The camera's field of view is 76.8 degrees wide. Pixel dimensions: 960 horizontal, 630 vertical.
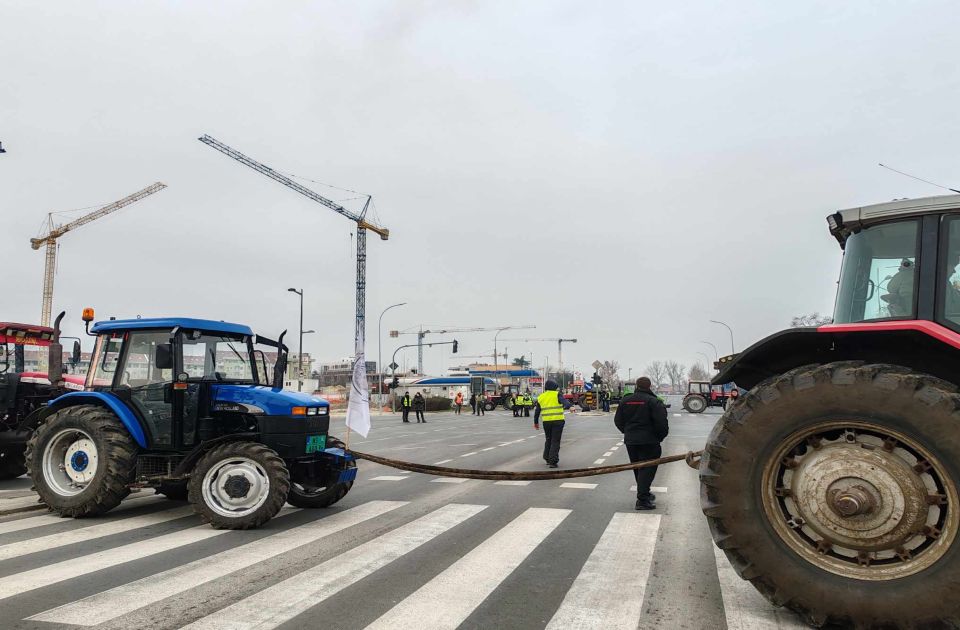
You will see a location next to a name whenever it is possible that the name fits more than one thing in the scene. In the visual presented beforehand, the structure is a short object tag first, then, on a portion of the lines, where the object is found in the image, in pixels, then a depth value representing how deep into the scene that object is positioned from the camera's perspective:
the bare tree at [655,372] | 174.88
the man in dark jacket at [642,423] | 7.82
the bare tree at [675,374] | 182.38
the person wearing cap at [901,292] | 3.75
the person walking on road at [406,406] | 34.41
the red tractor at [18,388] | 9.36
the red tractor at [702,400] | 41.44
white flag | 8.23
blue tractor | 6.48
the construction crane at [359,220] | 76.97
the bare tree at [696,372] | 149.66
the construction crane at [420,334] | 117.81
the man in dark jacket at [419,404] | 34.91
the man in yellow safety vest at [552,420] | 11.82
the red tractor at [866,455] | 3.19
